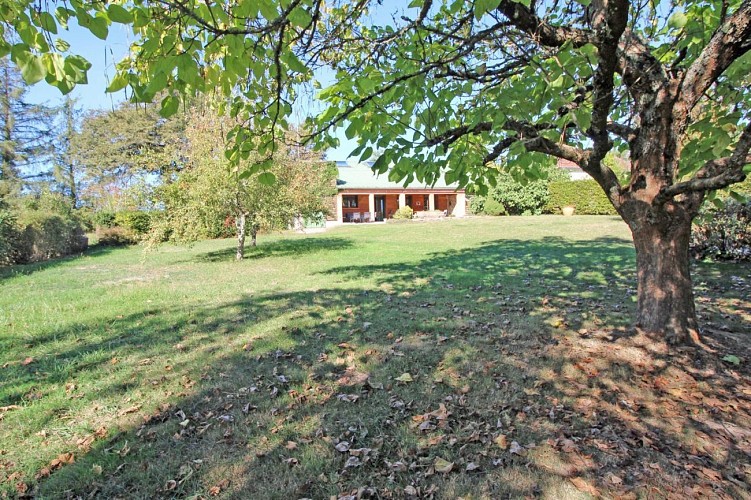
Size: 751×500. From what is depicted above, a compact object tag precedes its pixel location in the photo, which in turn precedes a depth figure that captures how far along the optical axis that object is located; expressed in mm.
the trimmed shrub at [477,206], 33291
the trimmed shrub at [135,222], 22797
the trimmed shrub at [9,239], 12016
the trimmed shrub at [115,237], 22016
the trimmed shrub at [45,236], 13812
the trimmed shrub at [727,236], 8281
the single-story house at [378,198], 35031
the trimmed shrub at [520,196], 30781
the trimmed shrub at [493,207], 31922
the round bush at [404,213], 33469
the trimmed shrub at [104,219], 23406
